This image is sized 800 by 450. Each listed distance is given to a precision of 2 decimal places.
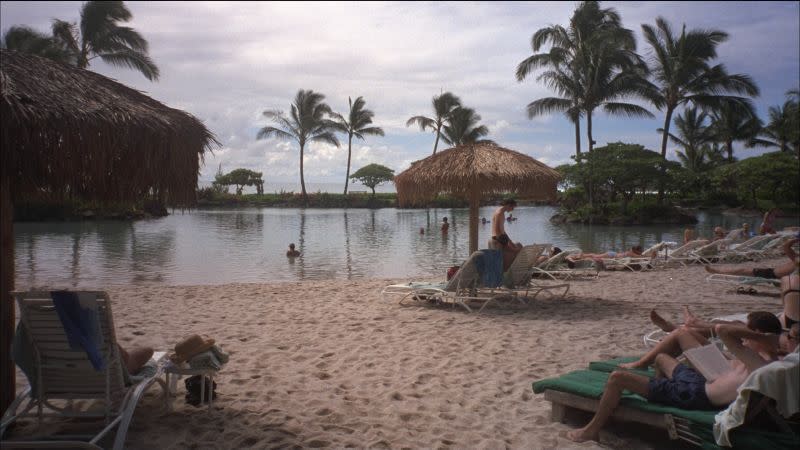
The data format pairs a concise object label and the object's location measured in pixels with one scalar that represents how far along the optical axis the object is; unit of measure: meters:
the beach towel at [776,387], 2.43
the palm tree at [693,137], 49.62
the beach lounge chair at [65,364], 2.71
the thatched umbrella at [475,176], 8.19
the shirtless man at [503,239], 7.33
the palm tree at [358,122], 48.94
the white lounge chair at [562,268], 10.20
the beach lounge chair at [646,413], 2.55
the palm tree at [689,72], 29.89
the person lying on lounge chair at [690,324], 3.65
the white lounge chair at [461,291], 6.90
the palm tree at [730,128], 44.91
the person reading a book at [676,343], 3.30
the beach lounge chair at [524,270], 7.12
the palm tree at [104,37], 22.88
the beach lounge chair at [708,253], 11.96
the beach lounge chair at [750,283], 7.87
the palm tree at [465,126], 44.06
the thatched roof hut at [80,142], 2.95
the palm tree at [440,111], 45.38
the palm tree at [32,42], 23.03
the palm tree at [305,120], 47.00
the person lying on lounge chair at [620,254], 11.88
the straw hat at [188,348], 3.26
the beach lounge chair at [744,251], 12.20
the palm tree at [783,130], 43.76
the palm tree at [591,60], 29.52
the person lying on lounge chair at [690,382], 2.75
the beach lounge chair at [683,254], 11.78
